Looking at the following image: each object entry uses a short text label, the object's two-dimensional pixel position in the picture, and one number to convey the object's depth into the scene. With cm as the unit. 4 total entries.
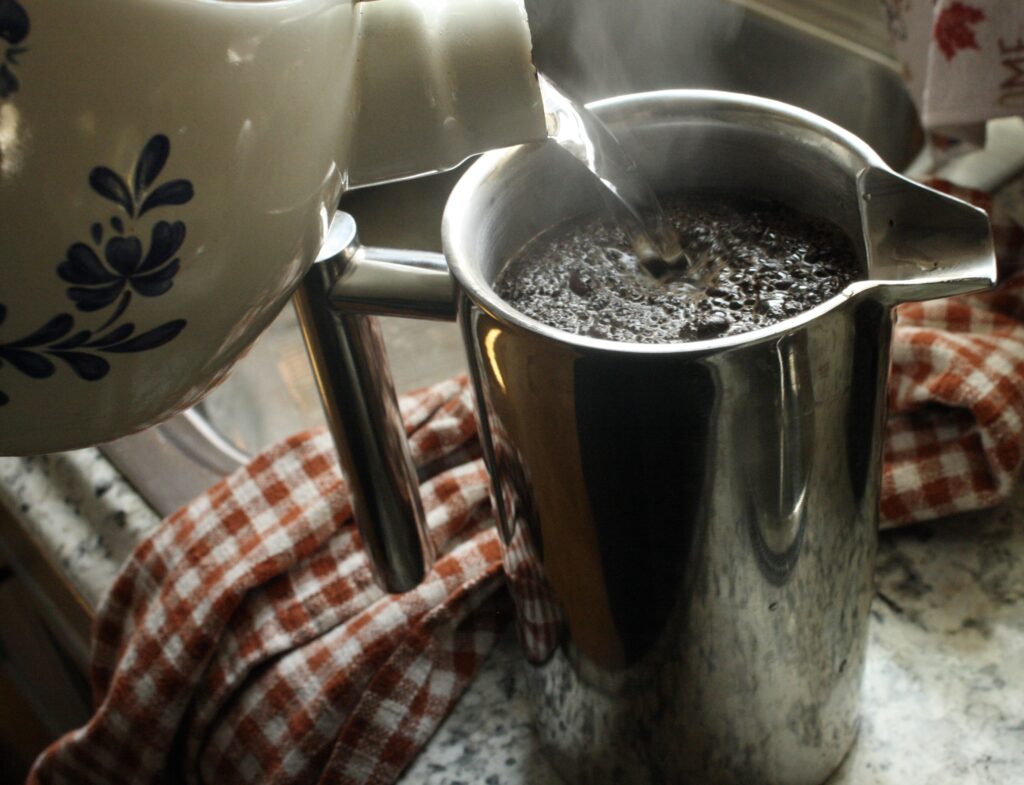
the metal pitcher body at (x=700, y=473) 37
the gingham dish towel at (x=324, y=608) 58
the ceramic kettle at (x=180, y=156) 25
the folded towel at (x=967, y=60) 63
